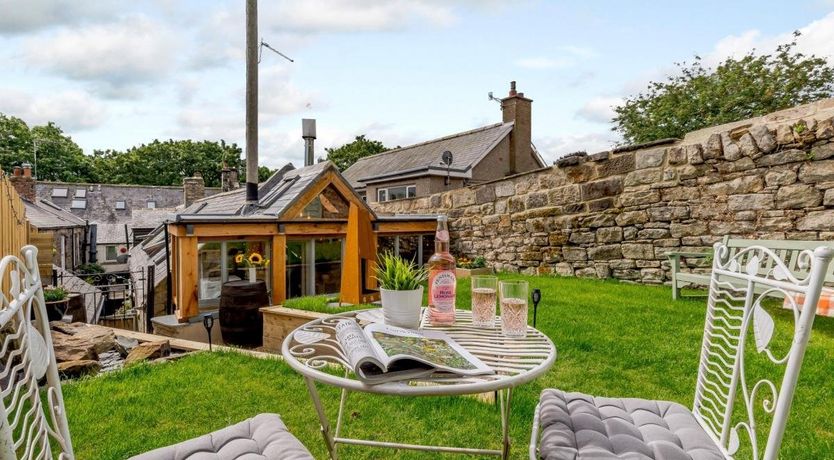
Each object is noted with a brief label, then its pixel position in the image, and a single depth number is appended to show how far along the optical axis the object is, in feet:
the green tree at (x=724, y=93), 52.35
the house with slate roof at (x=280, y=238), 24.14
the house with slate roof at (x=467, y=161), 51.15
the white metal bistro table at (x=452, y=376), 4.25
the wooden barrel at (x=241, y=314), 22.86
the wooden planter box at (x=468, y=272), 29.71
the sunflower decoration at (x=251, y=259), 26.14
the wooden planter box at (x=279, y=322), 17.06
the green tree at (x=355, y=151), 125.18
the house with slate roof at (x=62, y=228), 63.36
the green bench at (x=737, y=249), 15.30
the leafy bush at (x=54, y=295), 24.57
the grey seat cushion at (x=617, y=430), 4.42
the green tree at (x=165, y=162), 144.36
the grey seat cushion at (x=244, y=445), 4.49
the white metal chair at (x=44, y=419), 3.08
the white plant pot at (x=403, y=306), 6.21
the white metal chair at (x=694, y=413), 3.43
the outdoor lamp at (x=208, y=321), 12.33
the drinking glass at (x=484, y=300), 6.49
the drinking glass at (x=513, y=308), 5.94
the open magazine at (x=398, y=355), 4.25
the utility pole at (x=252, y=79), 32.30
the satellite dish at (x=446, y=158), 51.20
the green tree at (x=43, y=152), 127.03
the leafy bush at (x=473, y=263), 30.94
